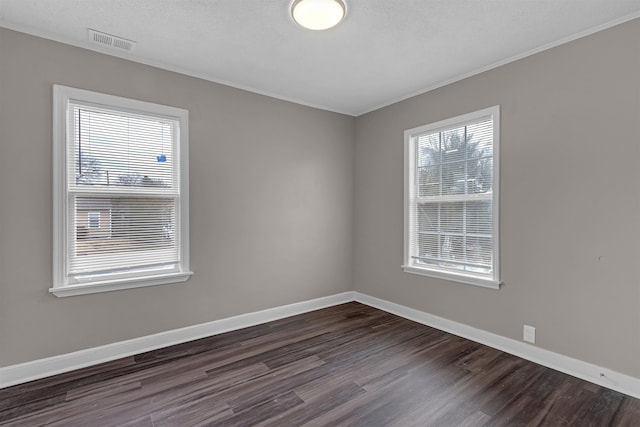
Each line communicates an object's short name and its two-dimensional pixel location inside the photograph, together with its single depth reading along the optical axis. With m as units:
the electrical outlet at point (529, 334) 2.70
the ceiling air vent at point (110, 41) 2.46
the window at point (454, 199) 3.05
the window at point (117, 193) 2.54
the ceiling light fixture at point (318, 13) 2.04
